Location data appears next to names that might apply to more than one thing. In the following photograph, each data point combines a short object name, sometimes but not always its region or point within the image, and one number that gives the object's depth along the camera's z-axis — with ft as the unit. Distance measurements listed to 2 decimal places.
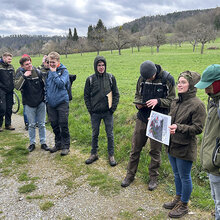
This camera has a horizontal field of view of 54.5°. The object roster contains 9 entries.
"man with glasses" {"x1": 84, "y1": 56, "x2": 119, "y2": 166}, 16.39
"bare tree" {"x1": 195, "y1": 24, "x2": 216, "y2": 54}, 166.71
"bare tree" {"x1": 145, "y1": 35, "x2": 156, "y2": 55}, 202.79
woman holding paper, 10.32
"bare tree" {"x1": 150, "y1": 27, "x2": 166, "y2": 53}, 205.69
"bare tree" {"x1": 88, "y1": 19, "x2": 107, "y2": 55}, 230.48
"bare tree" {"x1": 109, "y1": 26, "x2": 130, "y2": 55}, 209.87
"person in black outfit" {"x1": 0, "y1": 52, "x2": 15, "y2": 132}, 24.00
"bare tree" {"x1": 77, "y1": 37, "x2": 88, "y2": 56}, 252.17
